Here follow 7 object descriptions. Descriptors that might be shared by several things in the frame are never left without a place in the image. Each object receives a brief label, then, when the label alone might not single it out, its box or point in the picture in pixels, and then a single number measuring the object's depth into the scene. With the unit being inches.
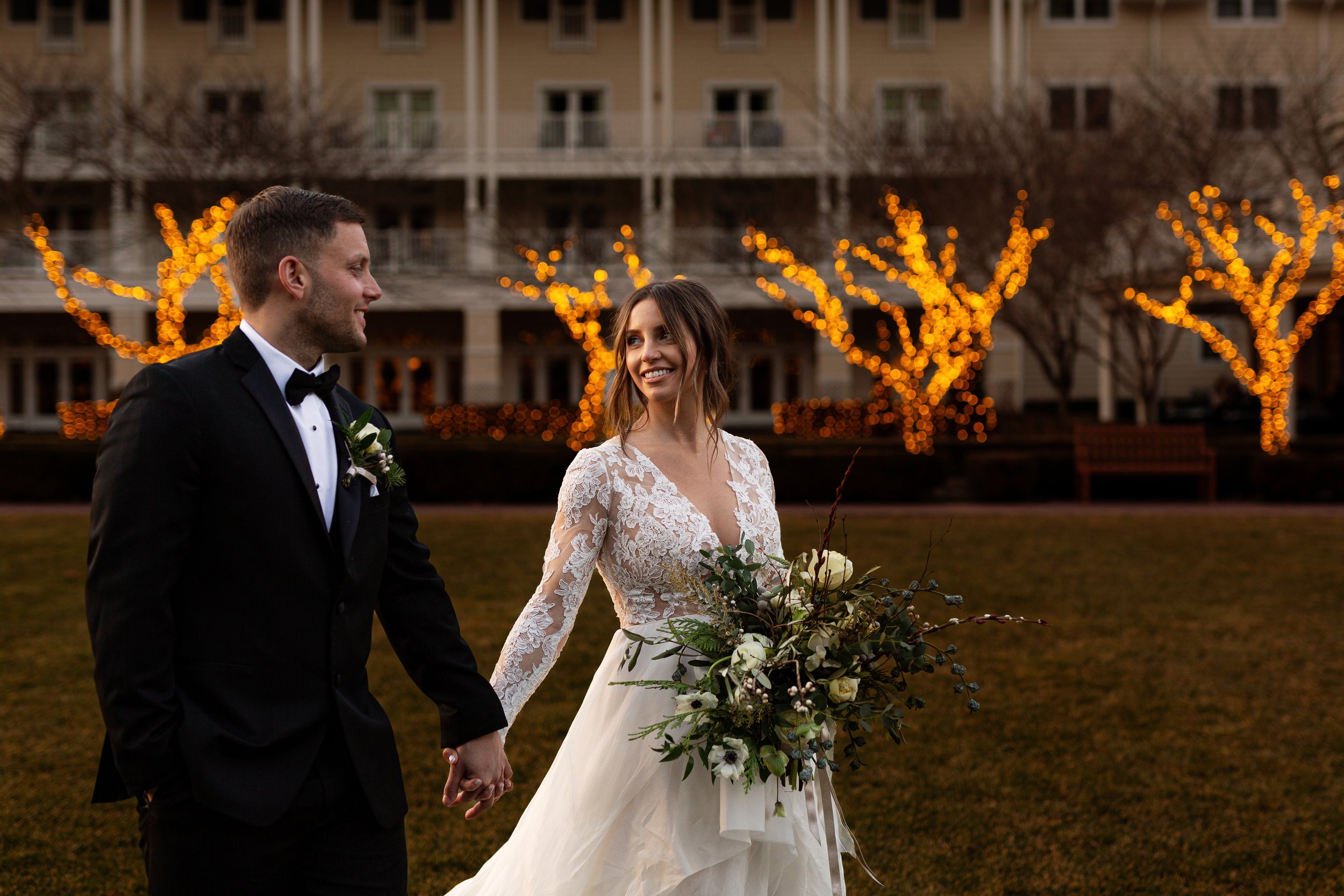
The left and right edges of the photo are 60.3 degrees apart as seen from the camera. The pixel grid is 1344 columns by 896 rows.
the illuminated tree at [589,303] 804.6
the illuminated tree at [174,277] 708.0
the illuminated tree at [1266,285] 689.6
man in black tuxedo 83.0
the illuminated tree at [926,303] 714.2
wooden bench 624.1
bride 112.9
